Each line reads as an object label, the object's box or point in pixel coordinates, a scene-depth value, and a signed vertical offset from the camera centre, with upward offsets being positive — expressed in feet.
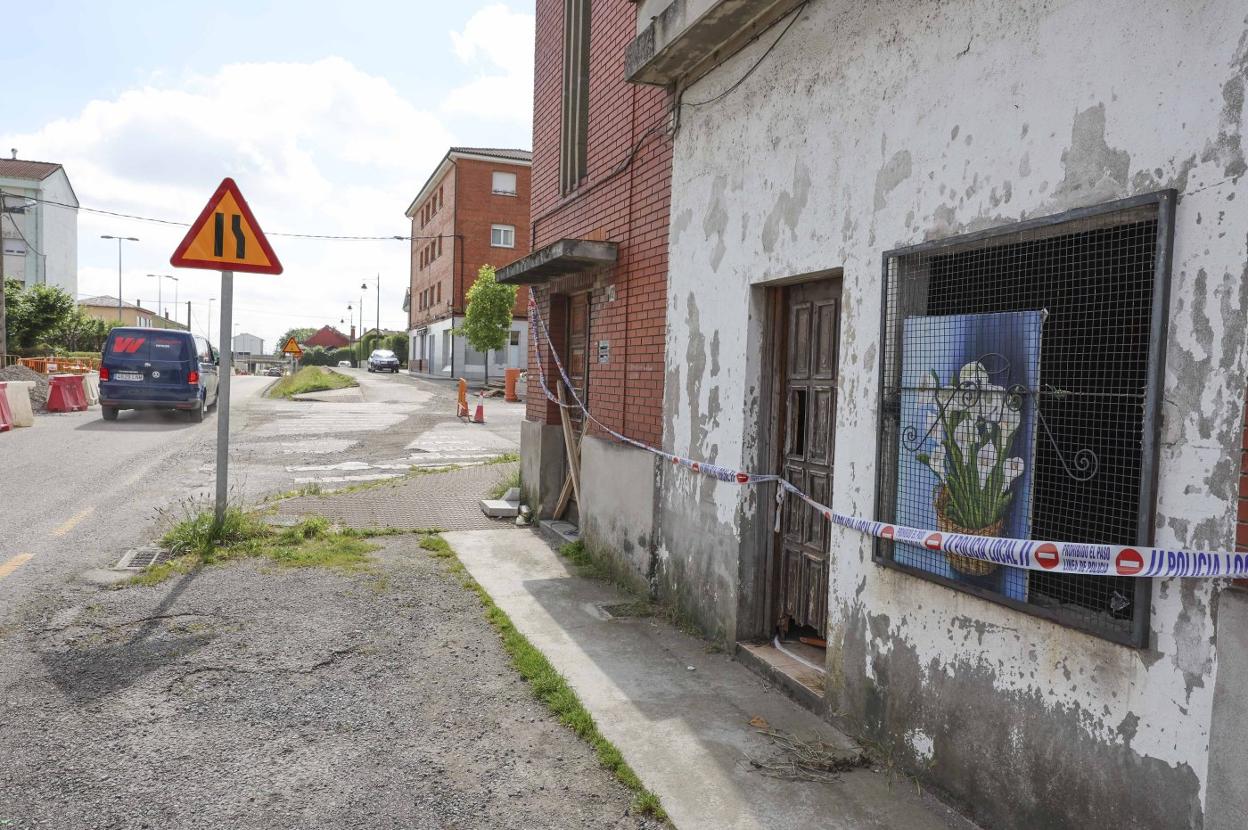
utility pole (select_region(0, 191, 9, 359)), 72.01 +2.40
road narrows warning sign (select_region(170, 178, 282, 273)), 21.70 +3.34
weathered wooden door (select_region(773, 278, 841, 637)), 14.73 -0.96
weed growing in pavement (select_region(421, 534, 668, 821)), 10.80 -5.19
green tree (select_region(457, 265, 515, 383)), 109.81 +8.37
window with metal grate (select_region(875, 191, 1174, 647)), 8.74 -0.04
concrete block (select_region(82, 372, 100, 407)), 70.20 -2.26
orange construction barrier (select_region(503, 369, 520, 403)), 94.32 -1.17
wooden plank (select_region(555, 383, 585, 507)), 26.22 -2.39
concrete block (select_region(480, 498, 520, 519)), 29.04 -4.69
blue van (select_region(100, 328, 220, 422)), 56.13 -0.59
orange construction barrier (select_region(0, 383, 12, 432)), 49.37 -3.28
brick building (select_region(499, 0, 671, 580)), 20.43 +3.15
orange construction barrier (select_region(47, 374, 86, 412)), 63.72 -2.57
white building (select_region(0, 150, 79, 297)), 183.83 +30.00
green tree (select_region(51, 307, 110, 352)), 126.11 +4.71
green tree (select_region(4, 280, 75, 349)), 111.65 +6.35
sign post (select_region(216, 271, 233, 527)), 22.30 -0.56
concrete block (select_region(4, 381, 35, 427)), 51.29 -2.68
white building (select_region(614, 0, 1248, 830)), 7.91 +0.33
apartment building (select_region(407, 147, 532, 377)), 140.15 +25.15
